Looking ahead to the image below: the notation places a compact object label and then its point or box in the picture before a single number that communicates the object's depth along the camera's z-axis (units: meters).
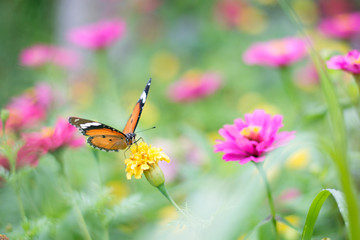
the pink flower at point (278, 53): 1.01
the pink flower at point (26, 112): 0.96
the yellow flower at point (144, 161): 0.86
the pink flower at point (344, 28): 1.05
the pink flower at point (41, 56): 1.12
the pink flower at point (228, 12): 1.76
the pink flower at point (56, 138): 0.91
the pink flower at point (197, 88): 1.11
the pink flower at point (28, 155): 0.91
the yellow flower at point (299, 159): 1.01
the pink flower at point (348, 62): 0.86
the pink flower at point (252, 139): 0.85
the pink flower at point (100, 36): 1.09
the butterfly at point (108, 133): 0.90
